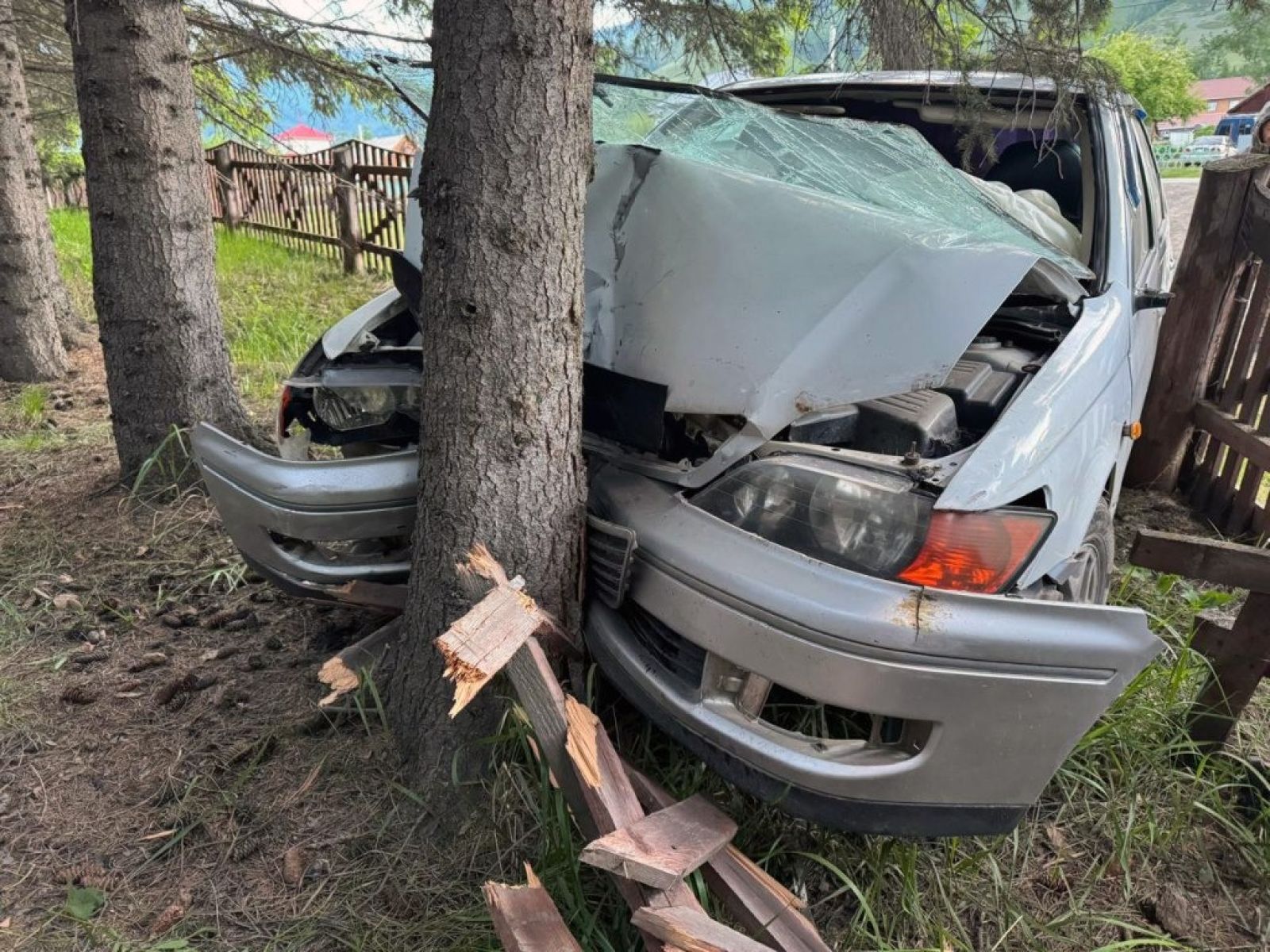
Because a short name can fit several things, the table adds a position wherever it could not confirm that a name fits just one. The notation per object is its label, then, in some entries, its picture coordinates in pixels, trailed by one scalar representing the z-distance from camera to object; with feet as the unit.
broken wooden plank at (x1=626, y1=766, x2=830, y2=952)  5.31
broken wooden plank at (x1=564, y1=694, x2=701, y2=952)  5.09
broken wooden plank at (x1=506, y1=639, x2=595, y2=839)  5.64
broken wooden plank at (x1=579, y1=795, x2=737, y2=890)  4.96
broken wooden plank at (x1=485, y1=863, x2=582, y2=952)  4.97
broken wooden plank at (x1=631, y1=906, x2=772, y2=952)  4.66
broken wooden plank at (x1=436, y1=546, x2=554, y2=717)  5.06
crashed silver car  5.10
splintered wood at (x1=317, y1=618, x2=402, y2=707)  7.04
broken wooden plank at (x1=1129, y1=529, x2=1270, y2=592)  6.66
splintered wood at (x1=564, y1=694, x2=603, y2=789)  5.41
